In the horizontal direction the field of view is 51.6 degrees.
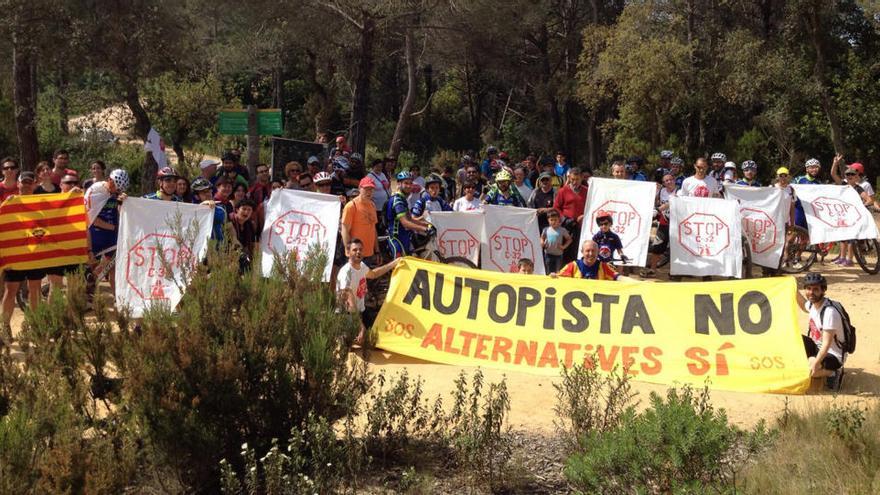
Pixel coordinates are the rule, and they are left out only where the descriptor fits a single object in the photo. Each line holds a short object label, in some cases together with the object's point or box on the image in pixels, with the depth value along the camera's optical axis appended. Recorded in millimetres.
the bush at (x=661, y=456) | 5453
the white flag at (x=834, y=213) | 13648
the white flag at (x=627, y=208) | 12539
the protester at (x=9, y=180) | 10836
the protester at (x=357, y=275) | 9336
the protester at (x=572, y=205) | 12758
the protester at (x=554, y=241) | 12234
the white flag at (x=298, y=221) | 10656
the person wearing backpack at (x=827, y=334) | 8180
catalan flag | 9617
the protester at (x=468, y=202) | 12695
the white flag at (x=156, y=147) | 13164
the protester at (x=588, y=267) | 9616
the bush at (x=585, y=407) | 6504
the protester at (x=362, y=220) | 10383
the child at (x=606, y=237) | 11445
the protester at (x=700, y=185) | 13273
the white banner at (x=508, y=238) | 12281
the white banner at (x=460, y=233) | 12234
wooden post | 13914
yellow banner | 8367
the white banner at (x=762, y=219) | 13070
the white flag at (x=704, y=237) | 12398
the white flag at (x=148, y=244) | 9391
